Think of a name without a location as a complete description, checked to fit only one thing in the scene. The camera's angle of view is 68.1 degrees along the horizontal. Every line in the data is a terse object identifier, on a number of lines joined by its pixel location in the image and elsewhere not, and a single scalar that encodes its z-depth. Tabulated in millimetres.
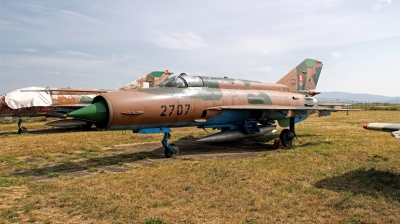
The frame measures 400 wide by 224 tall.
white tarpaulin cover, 18606
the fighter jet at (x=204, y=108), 8617
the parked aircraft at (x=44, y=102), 18703
